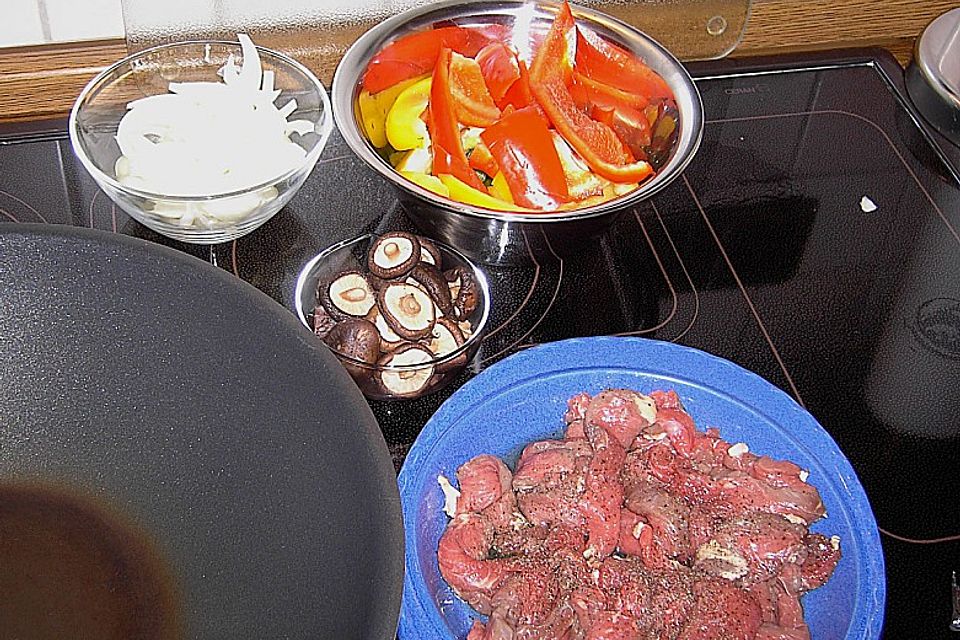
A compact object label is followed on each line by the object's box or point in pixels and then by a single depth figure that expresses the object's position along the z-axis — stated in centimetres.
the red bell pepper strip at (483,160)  118
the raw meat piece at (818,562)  100
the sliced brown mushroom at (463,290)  115
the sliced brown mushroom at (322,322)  109
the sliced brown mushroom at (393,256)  111
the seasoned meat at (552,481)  100
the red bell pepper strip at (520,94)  123
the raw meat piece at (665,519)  100
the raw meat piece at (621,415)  108
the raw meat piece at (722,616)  94
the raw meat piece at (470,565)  96
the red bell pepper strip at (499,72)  124
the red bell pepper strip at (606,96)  127
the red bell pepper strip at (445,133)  117
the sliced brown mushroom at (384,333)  106
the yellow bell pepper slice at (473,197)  112
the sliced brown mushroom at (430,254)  115
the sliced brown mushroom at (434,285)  111
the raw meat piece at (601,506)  100
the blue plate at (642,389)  96
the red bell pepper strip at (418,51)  124
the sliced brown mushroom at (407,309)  107
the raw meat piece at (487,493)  100
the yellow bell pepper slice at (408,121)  122
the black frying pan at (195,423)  69
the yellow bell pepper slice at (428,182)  114
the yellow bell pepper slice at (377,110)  121
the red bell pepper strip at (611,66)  128
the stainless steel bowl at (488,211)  109
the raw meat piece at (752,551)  100
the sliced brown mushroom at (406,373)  105
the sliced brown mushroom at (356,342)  104
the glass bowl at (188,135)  109
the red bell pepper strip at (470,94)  120
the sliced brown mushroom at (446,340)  107
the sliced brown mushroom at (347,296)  110
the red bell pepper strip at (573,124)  119
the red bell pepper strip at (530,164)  114
